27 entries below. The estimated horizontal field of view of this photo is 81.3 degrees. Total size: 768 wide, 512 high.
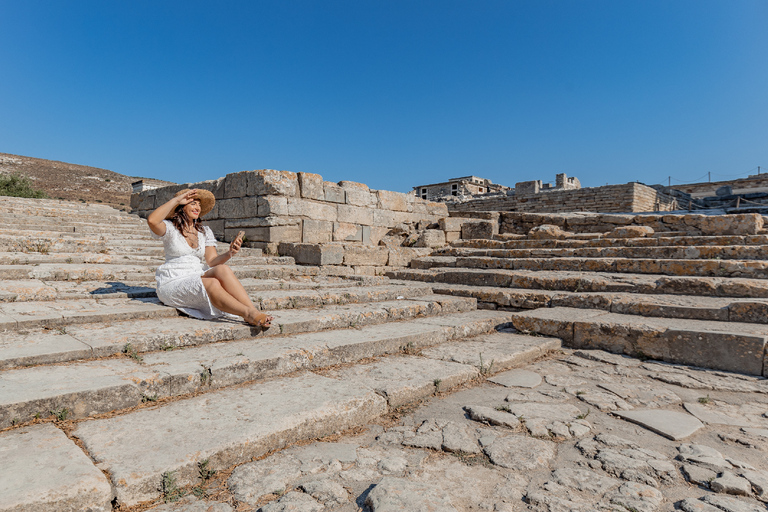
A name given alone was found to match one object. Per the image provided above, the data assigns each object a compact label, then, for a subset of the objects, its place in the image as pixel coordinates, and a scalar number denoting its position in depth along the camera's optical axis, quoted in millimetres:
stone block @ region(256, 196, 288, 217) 7285
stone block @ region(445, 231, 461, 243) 9889
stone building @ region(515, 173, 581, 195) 22422
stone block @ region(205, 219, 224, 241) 8023
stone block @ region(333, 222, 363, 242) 8283
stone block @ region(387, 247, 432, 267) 8052
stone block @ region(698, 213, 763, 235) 6793
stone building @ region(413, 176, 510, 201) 34500
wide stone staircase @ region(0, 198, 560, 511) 1722
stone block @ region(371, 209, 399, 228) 9125
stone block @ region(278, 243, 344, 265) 6910
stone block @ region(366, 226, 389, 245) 9022
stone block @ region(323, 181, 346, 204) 8125
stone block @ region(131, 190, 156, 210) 10078
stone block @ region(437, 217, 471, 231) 9867
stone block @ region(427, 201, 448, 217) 10500
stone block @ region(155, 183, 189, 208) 9046
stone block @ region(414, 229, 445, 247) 9078
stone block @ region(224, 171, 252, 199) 7652
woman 3412
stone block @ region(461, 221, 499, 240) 9609
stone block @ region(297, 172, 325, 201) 7727
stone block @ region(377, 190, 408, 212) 9281
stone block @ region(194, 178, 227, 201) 8094
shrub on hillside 19366
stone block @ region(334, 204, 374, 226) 8422
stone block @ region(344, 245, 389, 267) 7395
